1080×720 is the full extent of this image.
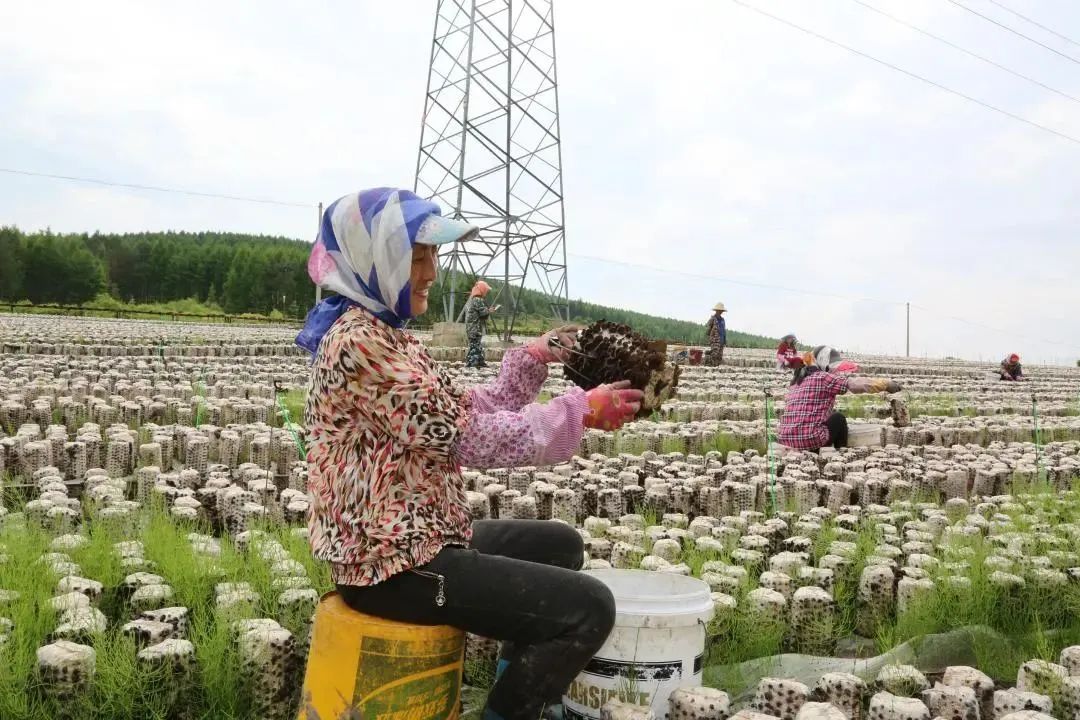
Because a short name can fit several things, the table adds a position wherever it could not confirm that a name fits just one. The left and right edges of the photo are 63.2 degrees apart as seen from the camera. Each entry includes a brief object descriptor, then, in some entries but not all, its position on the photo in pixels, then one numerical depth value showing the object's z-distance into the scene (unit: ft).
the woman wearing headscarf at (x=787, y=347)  41.37
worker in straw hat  55.88
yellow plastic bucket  6.40
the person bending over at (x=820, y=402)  22.36
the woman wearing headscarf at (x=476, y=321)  42.80
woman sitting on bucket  6.34
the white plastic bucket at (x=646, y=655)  7.20
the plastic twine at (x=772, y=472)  16.50
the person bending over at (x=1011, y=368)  56.18
